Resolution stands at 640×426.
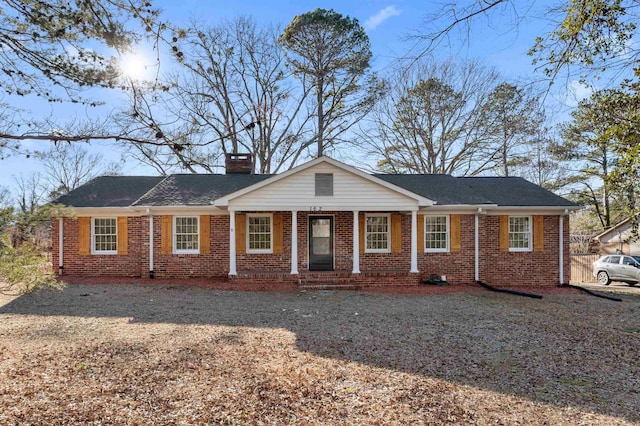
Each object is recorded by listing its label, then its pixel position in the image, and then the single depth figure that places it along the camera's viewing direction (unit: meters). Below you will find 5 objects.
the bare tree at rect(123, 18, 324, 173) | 22.20
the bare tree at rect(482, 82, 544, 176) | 22.33
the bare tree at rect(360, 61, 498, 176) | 23.08
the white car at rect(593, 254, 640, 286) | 15.54
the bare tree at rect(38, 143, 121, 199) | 28.90
